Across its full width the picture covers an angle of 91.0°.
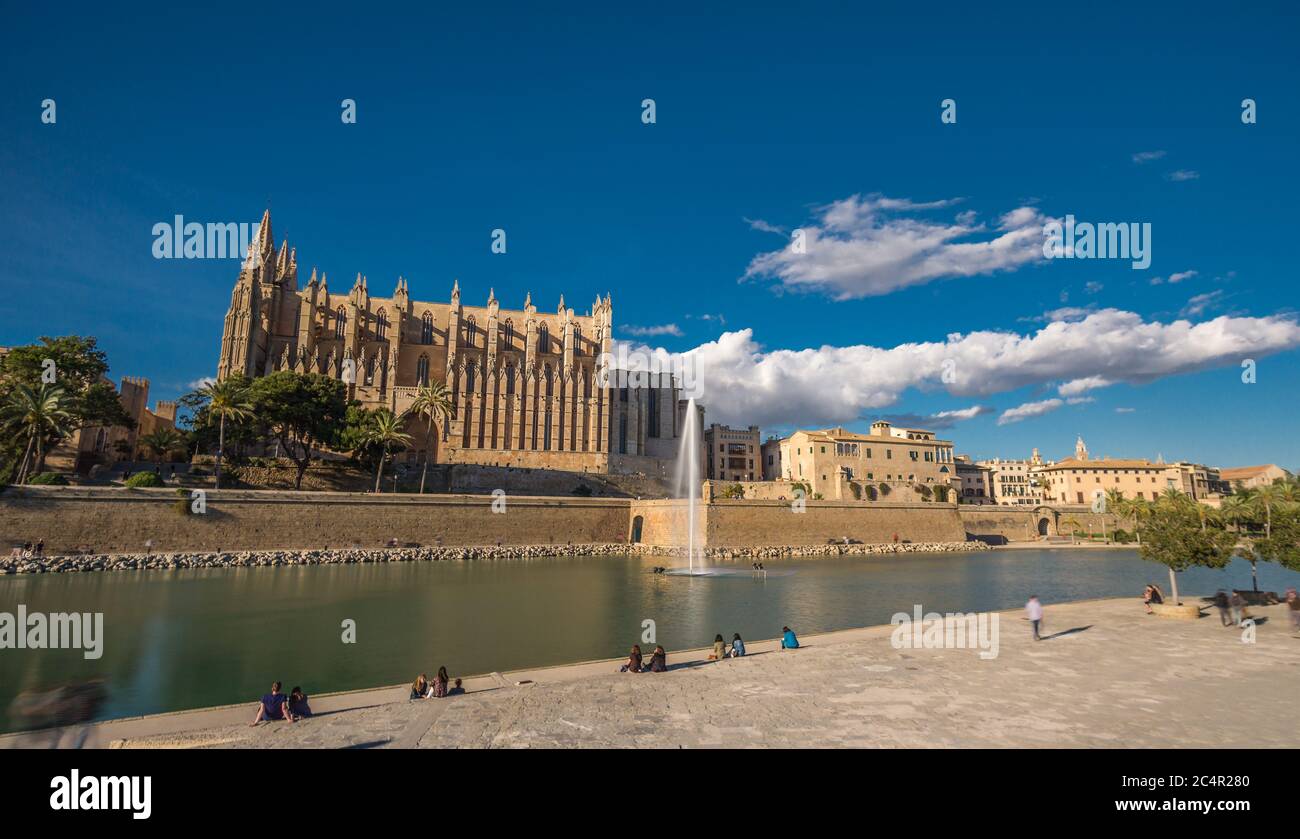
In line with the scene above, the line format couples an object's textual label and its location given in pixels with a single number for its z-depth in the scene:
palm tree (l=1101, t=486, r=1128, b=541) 60.90
